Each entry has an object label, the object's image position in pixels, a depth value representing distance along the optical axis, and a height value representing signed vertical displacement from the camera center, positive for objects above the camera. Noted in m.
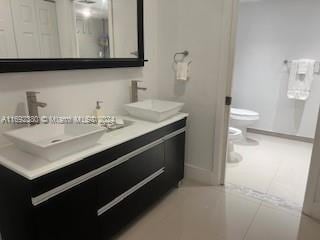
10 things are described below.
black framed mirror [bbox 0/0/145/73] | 1.38 +0.22
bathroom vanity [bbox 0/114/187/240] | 1.15 -0.69
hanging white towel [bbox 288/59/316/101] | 3.39 -0.16
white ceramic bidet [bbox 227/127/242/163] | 3.07 -1.00
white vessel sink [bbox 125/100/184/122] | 1.94 -0.36
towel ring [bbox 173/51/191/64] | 2.32 +0.11
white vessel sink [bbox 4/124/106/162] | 1.17 -0.40
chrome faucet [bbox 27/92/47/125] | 1.43 -0.23
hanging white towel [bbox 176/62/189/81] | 2.30 -0.04
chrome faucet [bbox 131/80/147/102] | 2.22 -0.22
